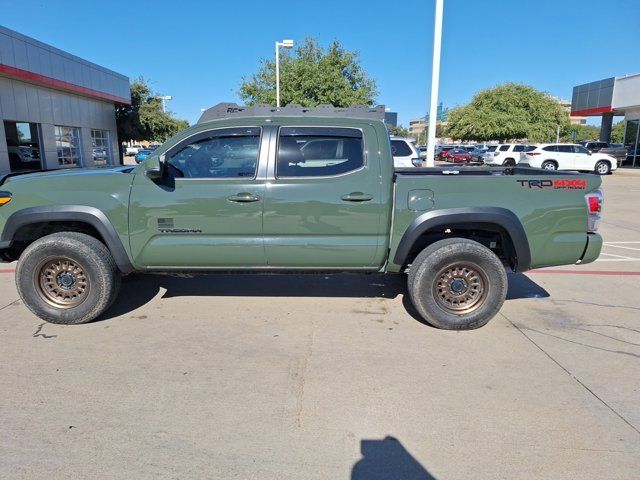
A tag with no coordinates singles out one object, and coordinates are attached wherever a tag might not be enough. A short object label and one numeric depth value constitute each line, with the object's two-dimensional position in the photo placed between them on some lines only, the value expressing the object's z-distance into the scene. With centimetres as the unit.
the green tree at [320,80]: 2462
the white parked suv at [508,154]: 2925
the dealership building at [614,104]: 3017
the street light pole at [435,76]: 1002
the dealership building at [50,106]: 1703
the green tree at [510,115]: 4181
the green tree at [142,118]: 3000
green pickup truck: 408
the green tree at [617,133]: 8134
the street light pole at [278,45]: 2280
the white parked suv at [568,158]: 2661
